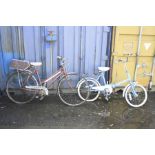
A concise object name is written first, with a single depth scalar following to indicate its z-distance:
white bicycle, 4.56
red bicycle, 4.56
